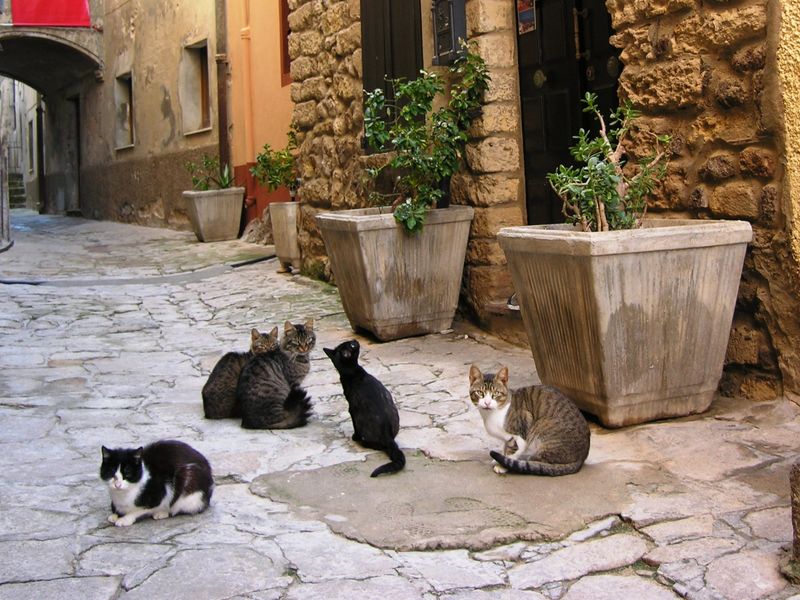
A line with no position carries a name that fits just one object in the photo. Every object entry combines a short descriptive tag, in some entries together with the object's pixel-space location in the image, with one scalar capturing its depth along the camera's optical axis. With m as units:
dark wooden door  5.35
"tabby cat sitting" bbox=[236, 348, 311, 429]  4.31
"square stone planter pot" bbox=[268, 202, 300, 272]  9.00
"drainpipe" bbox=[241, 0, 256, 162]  11.98
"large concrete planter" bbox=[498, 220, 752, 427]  3.76
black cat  3.93
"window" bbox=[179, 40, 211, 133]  14.24
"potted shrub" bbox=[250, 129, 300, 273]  9.01
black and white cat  3.16
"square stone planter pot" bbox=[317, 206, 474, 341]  5.89
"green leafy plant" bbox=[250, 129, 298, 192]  9.89
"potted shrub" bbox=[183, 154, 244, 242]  12.21
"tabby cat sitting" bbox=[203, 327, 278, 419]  4.48
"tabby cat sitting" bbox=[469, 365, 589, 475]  3.50
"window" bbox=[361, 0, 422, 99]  6.61
